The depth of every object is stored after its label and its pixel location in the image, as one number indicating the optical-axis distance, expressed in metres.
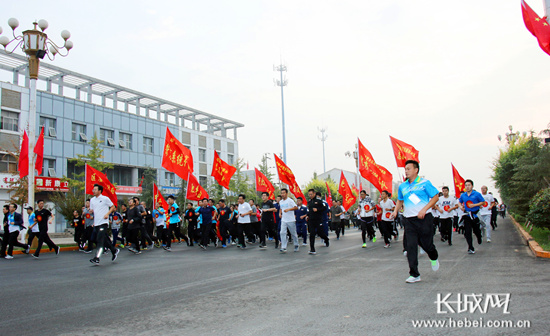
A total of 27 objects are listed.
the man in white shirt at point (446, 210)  13.50
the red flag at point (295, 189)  18.46
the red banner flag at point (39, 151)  16.66
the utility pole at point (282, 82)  49.19
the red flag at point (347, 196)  22.83
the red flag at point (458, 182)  18.05
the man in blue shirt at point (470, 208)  10.44
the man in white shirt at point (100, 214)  10.02
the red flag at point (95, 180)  15.42
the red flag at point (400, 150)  18.53
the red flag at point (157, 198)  18.55
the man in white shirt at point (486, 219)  14.01
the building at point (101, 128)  32.41
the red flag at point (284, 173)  18.20
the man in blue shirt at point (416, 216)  6.49
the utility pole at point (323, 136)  86.88
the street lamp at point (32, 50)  14.89
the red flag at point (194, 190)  17.53
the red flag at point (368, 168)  20.25
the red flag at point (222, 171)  19.77
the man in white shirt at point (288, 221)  12.43
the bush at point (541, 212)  11.15
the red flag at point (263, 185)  20.07
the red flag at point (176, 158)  17.48
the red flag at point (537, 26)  9.37
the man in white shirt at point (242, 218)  14.97
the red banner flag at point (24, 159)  16.25
